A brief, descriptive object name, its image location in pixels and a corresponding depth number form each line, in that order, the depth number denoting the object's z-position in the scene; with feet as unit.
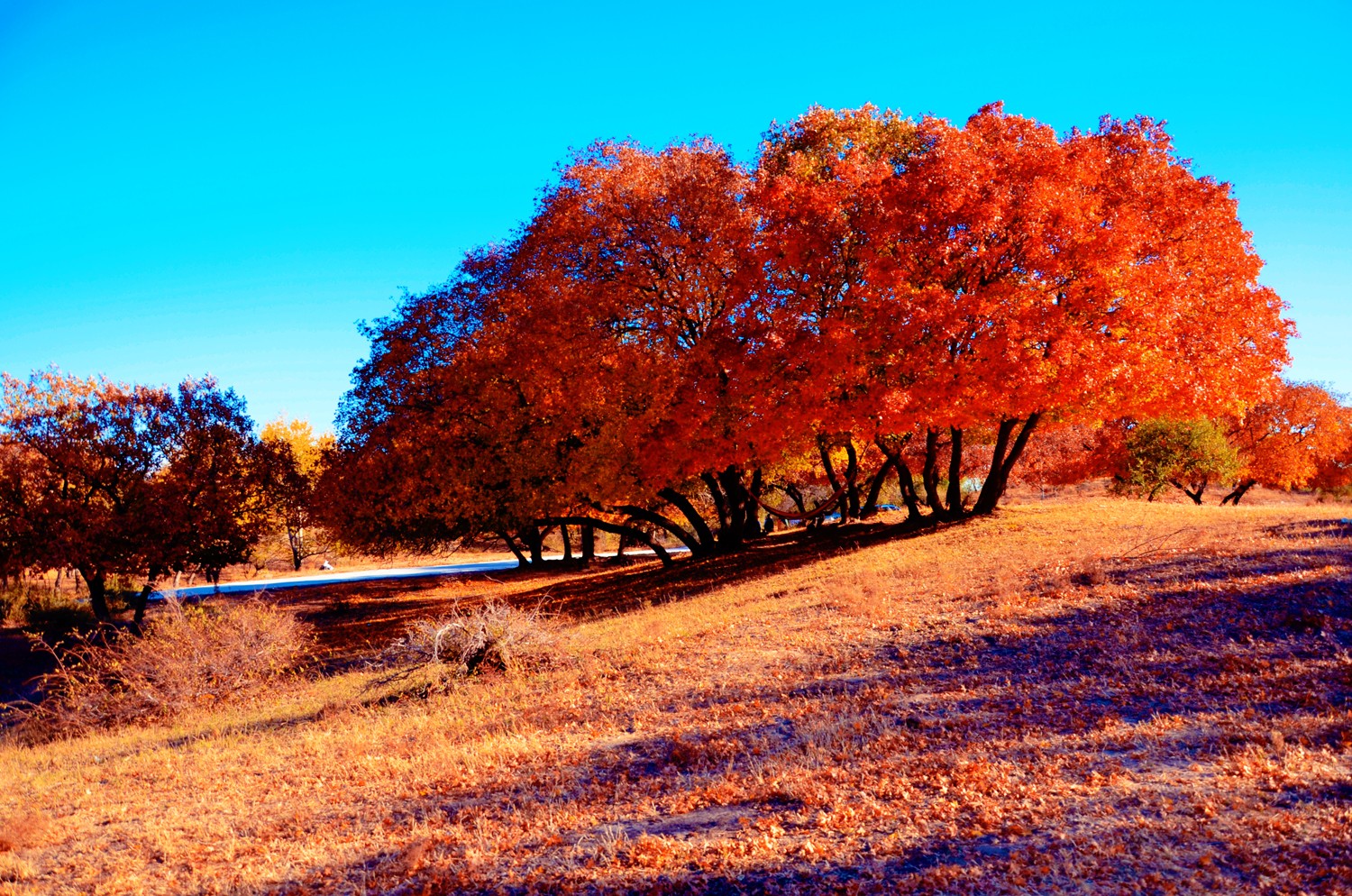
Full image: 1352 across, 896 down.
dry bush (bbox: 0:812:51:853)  23.43
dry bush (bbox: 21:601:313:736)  42.16
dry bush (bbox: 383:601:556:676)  39.19
